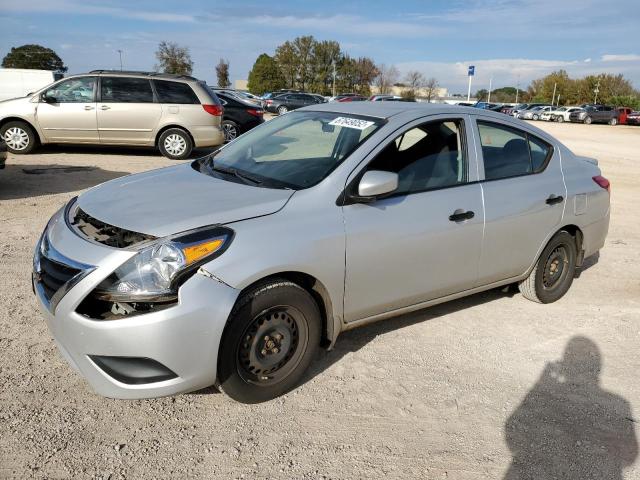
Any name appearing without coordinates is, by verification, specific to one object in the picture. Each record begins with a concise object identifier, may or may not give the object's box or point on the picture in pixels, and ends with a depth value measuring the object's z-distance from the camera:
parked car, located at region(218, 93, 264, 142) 15.31
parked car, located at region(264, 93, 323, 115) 33.00
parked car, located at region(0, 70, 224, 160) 11.00
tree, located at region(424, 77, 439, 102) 81.13
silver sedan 2.62
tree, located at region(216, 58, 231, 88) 76.39
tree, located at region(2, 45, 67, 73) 70.81
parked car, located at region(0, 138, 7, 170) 7.79
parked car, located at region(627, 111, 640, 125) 44.25
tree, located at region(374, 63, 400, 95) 81.38
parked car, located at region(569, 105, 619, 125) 43.75
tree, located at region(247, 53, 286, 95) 70.69
